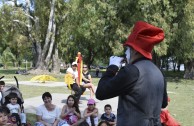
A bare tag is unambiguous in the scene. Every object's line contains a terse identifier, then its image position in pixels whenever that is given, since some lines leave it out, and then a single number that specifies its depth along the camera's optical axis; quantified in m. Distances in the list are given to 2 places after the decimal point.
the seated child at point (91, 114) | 7.46
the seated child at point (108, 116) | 7.36
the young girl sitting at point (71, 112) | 7.26
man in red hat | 2.71
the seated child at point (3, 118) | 5.60
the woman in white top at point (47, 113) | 6.83
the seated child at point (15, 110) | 6.68
